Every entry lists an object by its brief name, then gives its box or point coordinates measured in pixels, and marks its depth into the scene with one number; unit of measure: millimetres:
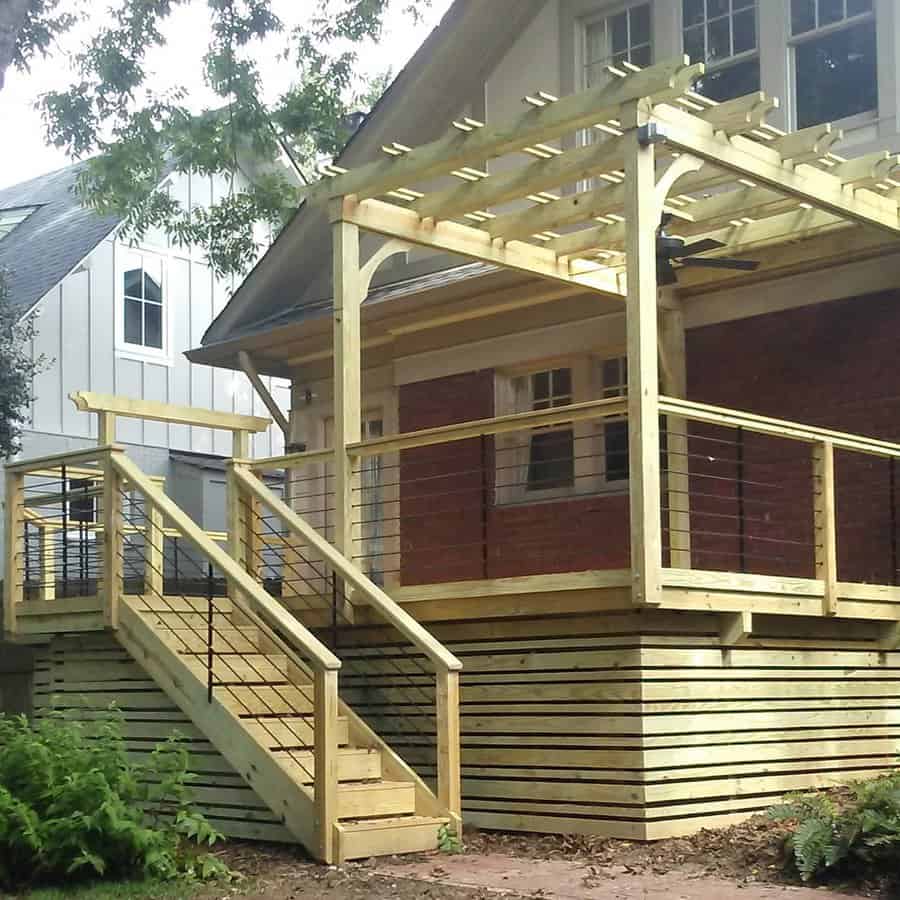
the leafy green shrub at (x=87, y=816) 7938
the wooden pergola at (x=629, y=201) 8930
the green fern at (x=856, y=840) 7625
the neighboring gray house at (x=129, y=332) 21312
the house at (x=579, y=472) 9133
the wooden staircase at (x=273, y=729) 8828
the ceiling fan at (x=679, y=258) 11359
